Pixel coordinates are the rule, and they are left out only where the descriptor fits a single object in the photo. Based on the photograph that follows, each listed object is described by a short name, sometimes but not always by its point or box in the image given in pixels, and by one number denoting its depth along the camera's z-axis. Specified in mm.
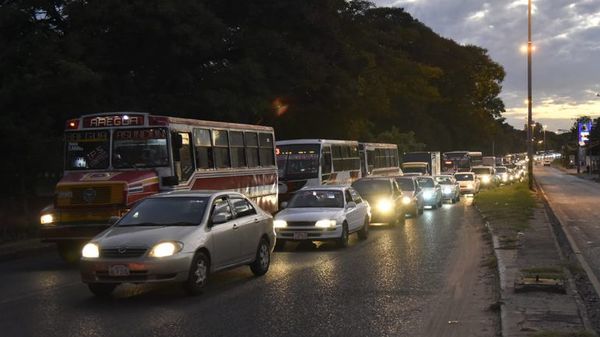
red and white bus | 14828
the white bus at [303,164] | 27141
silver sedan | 9875
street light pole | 40628
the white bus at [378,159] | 35044
